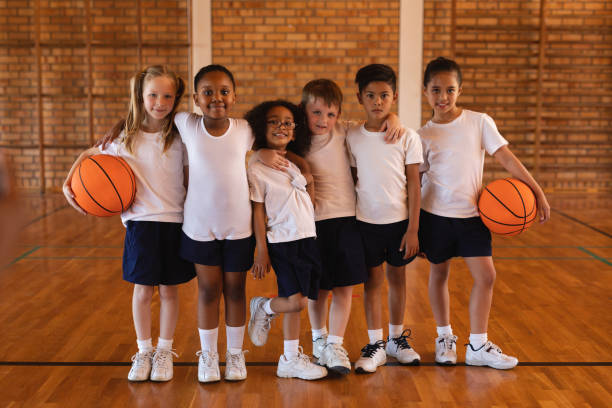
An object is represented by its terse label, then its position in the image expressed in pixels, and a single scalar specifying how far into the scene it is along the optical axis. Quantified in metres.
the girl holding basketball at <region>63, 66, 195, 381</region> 2.46
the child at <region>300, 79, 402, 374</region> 2.54
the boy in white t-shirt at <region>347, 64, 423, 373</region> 2.54
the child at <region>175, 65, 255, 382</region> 2.39
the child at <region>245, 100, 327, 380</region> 2.44
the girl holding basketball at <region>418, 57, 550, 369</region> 2.63
